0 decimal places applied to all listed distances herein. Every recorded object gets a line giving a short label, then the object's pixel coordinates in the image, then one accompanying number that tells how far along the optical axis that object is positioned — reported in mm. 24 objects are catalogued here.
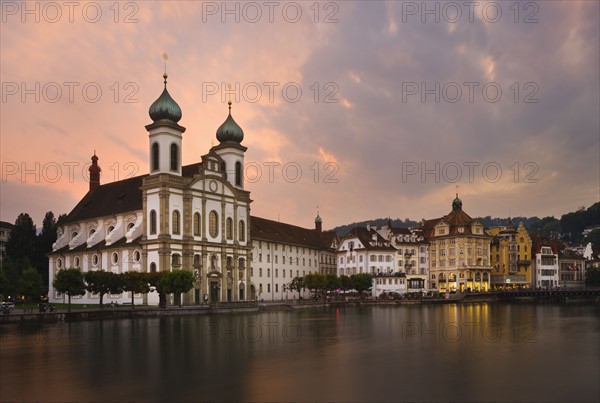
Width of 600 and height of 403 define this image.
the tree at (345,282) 109250
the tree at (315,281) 101938
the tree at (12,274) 75731
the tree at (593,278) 159750
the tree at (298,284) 103125
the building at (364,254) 122312
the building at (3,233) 141750
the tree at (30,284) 75850
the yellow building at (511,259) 143125
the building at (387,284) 121700
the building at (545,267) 148500
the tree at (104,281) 71625
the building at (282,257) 104500
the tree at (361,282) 109625
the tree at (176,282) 72375
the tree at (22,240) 109000
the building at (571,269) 159250
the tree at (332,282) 104250
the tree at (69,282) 71375
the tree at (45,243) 108250
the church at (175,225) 82250
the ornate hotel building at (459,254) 132750
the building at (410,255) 130125
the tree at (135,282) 71500
